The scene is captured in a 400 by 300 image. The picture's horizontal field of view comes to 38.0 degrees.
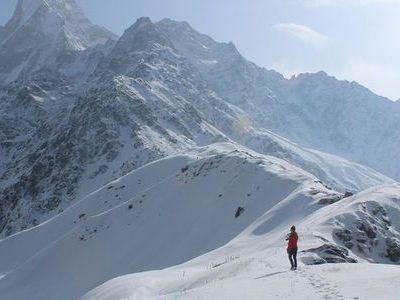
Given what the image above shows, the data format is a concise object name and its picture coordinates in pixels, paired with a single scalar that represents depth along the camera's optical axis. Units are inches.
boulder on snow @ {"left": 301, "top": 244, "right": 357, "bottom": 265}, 1133.4
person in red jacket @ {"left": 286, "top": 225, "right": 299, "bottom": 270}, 984.9
